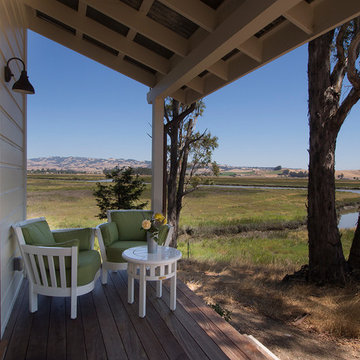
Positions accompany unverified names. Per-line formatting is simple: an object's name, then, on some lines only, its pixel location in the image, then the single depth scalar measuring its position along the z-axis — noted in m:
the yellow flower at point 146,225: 2.65
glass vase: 2.79
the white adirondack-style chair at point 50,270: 2.38
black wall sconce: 2.60
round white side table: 2.56
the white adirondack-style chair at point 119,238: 3.31
